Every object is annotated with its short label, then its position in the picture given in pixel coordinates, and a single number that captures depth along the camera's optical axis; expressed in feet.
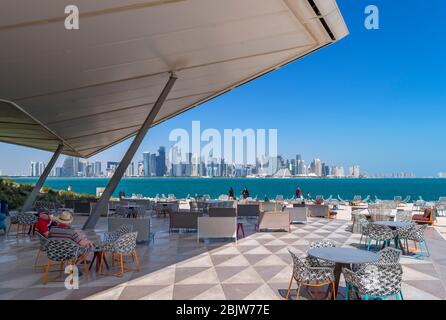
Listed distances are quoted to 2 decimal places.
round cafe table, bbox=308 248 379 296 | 13.71
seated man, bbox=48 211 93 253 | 17.31
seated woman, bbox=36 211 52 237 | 19.99
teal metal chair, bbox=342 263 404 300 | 12.49
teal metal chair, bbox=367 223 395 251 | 23.00
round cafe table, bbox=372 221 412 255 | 24.23
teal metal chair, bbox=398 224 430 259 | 22.91
